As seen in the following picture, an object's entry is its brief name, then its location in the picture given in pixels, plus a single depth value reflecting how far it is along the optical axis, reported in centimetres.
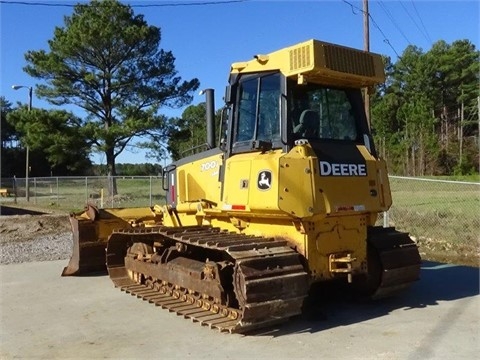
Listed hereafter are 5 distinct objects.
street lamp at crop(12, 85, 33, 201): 3052
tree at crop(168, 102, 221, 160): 3209
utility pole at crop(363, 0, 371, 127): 1595
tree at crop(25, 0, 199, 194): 3091
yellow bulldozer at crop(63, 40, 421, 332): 572
